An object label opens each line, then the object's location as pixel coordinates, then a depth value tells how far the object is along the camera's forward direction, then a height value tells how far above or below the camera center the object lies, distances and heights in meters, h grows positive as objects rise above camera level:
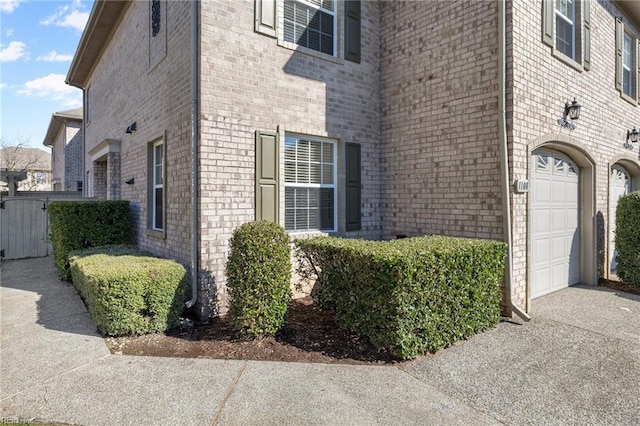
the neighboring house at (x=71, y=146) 18.29 +3.26
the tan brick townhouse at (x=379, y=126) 5.36 +1.46
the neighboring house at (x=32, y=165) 27.45 +4.23
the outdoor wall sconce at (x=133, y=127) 7.71 +1.77
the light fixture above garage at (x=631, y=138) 8.72 +1.76
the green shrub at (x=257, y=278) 4.31 -0.81
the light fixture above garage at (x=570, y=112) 6.46 +1.75
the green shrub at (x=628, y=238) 7.20 -0.57
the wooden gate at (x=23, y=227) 10.09 -0.47
